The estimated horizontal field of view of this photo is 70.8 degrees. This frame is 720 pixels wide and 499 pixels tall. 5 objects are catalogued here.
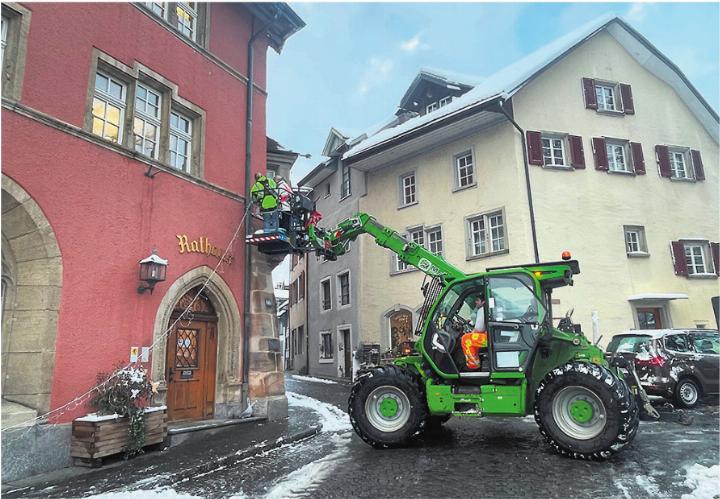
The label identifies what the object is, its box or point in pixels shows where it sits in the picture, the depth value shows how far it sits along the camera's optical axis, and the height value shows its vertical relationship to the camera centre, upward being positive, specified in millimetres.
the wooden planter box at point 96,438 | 6488 -980
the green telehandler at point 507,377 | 6051 -357
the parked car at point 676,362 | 10570 -392
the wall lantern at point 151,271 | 7953 +1370
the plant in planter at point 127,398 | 6938 -510
